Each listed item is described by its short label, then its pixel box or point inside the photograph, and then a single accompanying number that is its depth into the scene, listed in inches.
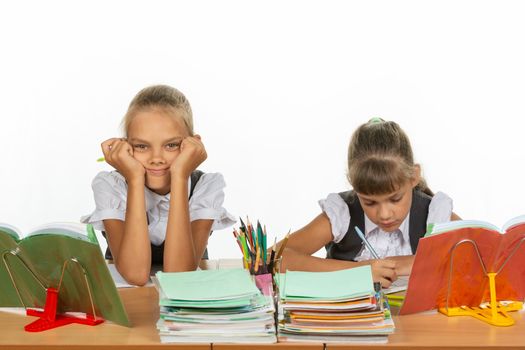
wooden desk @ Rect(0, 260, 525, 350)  90.8
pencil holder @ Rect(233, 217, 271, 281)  98.6
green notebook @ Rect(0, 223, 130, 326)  93.9
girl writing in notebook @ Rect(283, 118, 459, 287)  113.6
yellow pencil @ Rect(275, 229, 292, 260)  98.5
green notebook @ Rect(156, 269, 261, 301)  92.4
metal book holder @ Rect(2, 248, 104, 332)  95.1
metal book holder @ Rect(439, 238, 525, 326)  95.9
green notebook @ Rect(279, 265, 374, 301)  92.7
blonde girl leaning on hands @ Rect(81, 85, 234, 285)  110.3
